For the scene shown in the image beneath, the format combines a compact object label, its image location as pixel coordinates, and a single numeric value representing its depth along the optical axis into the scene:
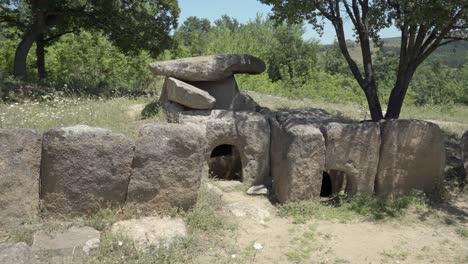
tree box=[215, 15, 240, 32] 57.73
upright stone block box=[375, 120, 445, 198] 6.56
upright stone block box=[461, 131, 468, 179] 7.15
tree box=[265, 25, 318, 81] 25.47
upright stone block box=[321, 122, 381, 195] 6.48
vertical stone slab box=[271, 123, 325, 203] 6.31
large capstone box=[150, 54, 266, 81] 8.47
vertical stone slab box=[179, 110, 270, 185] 7.18
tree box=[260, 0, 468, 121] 8.56
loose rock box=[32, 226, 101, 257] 4.47
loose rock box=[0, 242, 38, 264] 3.90
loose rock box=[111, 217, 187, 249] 4.86
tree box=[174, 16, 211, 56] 24.31
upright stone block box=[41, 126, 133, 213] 5.01
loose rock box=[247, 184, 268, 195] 6.89
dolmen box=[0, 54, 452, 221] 5.02
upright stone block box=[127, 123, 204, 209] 5.36
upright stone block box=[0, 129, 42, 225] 4.79
